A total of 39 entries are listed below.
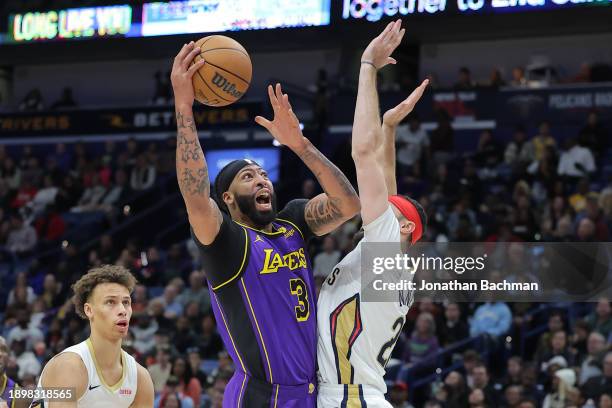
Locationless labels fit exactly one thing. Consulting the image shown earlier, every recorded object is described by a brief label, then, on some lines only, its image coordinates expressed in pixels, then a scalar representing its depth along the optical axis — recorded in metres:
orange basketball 5.13
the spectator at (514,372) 10.59
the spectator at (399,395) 10.42
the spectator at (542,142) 14.79
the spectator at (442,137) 16.05
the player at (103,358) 5.63
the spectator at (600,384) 9.99
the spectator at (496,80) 16.88
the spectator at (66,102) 21.57
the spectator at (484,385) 10.31
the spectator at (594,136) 14.84
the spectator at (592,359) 10.27
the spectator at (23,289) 15.47
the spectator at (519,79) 17.00
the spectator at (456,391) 10.44
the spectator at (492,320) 11.59
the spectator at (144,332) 13.17
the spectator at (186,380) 11.71
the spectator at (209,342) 13.03
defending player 4.86
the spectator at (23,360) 12.82
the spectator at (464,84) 16.84
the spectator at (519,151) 14.83
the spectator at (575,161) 14.33
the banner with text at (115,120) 18.69
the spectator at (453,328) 11.71
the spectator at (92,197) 18.52
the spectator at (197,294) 13.67
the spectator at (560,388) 10.08
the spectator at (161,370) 12.16
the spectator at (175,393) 11.32
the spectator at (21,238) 17.97
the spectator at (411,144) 15.98
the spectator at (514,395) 10.13
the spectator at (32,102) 21.62
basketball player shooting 4.92
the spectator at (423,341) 11.50
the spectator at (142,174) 18.38
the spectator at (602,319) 10.88
